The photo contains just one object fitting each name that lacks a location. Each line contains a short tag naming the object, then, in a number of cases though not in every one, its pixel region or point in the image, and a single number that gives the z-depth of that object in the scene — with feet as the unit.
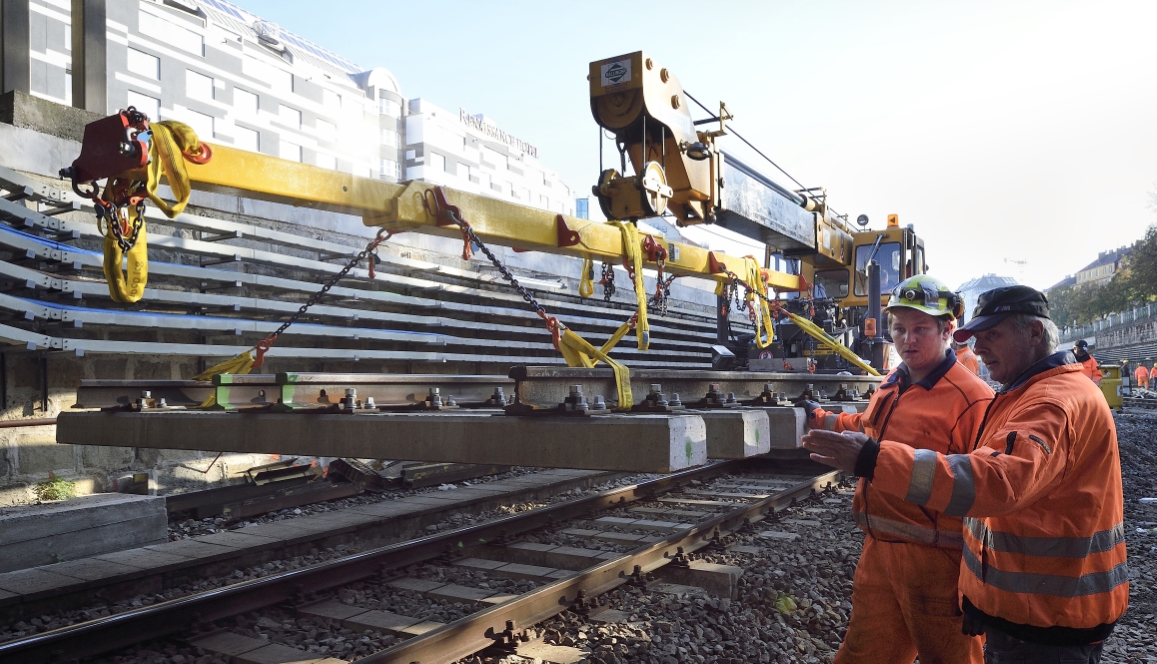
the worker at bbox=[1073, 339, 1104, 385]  48.05
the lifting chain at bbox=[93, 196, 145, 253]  13.44
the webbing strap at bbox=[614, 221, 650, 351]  20.72
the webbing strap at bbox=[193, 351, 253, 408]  18.98
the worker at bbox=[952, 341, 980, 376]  22.59
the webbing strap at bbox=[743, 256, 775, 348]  28.43
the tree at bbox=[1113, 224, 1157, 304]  129.49
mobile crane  18.40
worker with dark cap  6.40
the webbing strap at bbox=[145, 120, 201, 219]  13.41
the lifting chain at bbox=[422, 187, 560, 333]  16.56
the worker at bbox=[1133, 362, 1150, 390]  110.93
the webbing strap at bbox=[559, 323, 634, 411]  15.33
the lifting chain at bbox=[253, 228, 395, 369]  17.56
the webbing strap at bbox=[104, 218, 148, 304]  13.67
